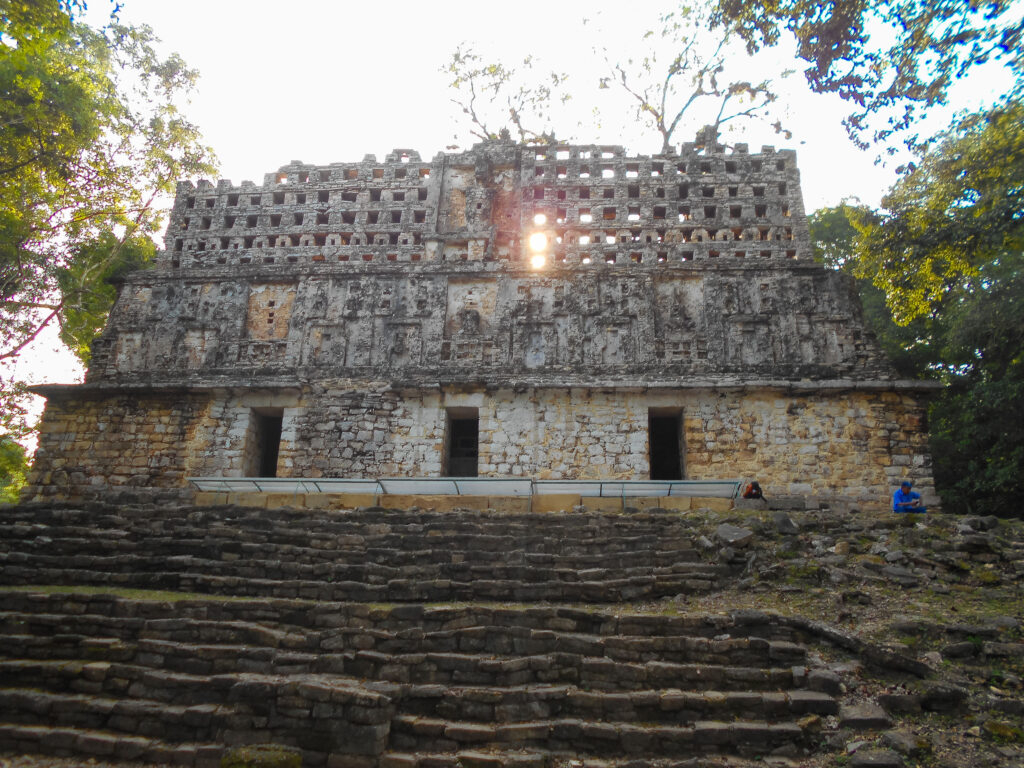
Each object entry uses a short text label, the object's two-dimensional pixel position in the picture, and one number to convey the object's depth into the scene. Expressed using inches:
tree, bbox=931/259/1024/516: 599.5
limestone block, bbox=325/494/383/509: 438.9
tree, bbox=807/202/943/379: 718.5
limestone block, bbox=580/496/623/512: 411.2
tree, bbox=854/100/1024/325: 435.8
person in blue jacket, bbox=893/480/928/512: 394.6
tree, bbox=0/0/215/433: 590.9
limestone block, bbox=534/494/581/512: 420.2
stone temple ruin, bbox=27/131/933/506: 516.4
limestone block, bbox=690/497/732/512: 410.4
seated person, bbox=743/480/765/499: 416.3
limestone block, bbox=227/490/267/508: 445.4
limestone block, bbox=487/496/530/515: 416.5
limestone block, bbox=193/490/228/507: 450.9
